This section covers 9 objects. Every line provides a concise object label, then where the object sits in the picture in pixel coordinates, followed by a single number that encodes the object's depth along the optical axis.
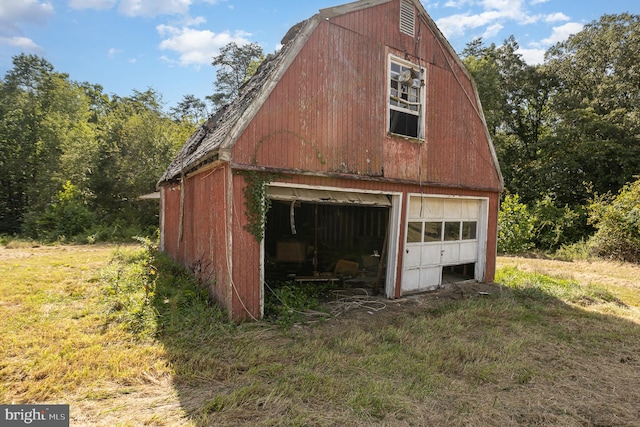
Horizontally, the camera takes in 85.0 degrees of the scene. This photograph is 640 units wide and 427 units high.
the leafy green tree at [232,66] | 36.38
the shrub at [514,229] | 18.64
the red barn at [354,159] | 6.23
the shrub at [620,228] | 15.09
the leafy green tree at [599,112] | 20.27
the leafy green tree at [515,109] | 24.25
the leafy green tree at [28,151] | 22.80
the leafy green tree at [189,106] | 43.30
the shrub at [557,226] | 19.28
